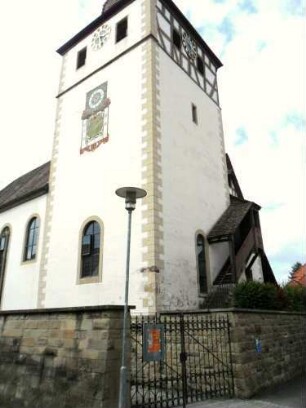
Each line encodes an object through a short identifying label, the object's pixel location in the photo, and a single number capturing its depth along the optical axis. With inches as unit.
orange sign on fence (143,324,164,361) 273.6
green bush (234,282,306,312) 438.3
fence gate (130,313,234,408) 317.1
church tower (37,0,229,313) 482.6
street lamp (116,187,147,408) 241.9
